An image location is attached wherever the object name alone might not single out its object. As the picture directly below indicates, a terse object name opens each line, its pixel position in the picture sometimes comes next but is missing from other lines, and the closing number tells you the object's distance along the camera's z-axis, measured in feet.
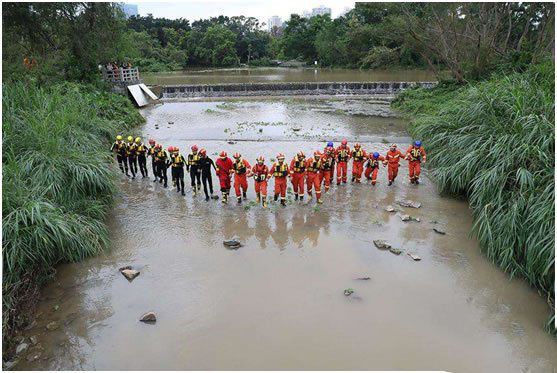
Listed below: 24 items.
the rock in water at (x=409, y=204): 32.74
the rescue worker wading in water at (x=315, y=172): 32.65
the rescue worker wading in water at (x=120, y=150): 37.91
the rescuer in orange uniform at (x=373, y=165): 36.59
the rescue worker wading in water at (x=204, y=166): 33.27
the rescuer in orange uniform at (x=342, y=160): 36.32
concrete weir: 96.71
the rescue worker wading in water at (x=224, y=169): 32.04
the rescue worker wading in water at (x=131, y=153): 37.78
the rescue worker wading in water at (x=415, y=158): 35.73
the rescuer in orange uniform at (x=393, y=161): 35.81
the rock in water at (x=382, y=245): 26.63
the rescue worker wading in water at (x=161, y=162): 36.09
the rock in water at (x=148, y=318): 19.99
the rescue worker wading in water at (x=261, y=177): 31.48
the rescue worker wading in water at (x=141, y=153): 37.76
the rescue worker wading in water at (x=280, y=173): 31.32
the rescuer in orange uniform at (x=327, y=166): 34.16
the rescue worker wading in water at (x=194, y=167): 33.55
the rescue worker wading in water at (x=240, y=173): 31.89
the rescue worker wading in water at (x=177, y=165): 34.58
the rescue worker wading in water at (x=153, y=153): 36.42
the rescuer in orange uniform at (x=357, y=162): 36.35
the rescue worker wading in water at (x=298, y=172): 32.12
